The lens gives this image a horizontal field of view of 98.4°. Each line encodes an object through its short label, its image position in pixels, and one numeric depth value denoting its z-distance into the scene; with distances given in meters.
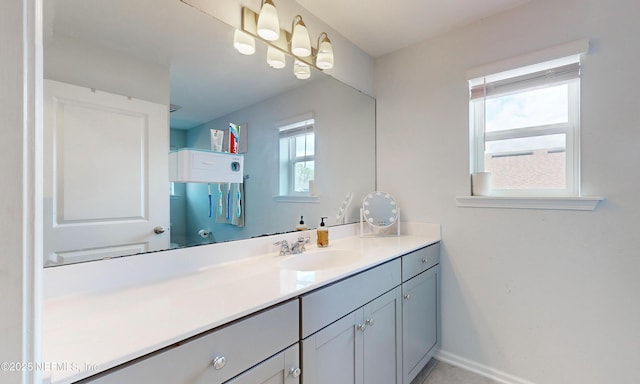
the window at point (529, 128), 1.54
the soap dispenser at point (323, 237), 1.68
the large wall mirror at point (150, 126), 0.90
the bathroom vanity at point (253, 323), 0.62
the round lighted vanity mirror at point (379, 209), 2.06
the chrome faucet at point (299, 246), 1.50
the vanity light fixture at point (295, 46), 1.38
